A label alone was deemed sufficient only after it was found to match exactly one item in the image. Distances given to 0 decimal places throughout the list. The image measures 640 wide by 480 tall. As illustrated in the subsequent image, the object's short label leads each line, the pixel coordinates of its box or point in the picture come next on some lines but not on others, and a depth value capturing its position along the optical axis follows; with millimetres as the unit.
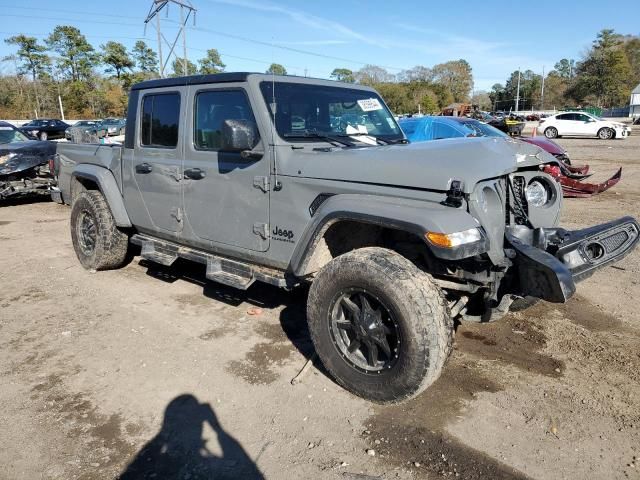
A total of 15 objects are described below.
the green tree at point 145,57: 70875
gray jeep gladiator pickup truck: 2873
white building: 62125
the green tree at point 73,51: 65375
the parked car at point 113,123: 31586
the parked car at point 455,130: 10826
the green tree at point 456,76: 100312
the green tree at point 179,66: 55694
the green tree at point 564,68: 117500
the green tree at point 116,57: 64125
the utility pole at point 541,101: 96900
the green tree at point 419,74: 95181
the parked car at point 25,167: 9523
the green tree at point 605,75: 76188
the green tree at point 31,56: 62875
